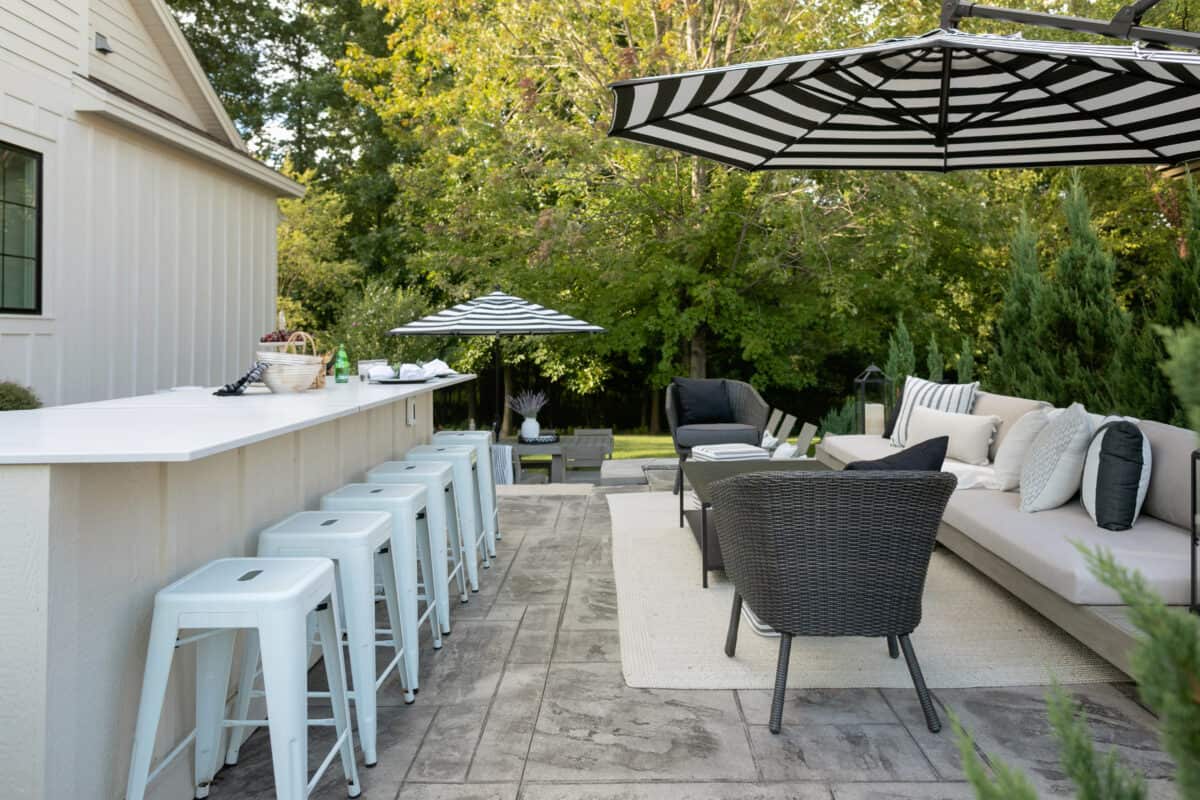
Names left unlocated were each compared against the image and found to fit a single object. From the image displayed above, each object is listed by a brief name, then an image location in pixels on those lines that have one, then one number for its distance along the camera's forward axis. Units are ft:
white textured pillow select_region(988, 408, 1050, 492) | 15.97
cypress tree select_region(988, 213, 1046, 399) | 25.96
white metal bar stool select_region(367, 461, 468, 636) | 12.67
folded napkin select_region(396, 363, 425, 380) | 16.29
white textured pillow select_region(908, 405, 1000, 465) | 18.61
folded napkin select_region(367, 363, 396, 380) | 16.02
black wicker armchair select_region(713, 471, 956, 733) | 9.62
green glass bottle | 16.28
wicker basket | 13.10
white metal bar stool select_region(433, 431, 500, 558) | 17.83
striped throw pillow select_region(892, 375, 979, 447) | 20.80
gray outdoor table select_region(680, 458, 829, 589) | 15.30
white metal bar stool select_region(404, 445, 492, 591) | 15.10
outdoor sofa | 10.67
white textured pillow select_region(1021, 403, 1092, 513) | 13.82
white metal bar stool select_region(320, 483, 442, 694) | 10.52
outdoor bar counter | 6.48
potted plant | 31.22
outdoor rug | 11.27
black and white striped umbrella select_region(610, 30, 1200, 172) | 11.48
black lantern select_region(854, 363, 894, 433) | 27.07
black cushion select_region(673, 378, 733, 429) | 26.91
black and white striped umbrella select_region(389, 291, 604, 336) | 28.60
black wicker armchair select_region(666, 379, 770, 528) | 24.81
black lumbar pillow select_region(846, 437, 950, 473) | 10.46
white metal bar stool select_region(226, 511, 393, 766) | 8.95
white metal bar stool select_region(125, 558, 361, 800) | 7.07
